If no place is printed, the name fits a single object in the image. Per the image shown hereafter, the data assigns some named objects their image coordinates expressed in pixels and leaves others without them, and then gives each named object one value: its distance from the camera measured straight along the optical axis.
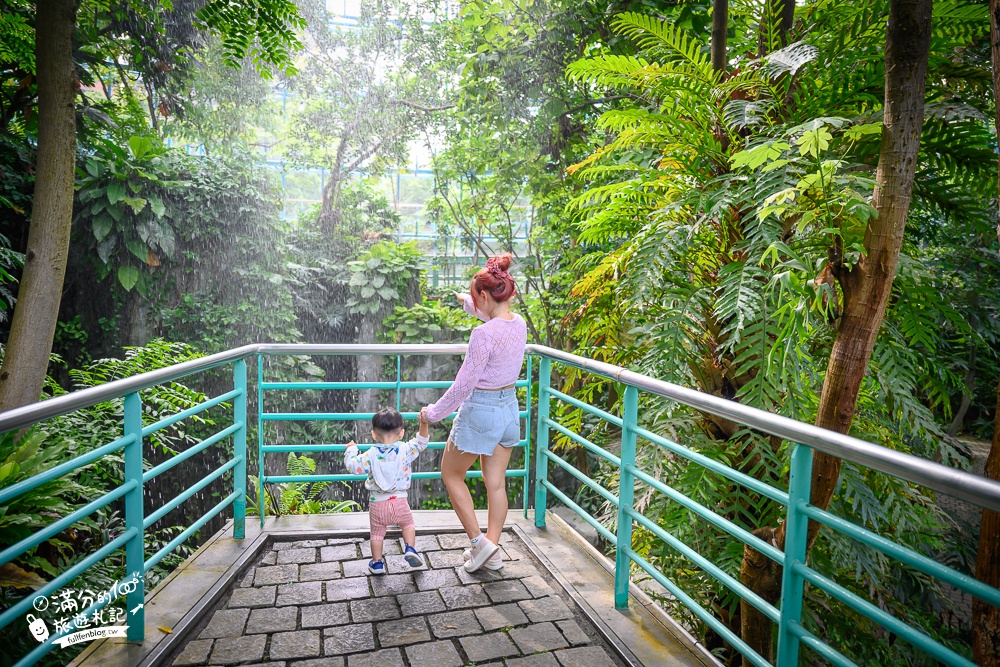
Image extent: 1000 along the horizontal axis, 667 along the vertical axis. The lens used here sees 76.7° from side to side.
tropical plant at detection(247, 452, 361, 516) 5.05
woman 3.14
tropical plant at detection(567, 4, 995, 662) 2.27
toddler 3.27
